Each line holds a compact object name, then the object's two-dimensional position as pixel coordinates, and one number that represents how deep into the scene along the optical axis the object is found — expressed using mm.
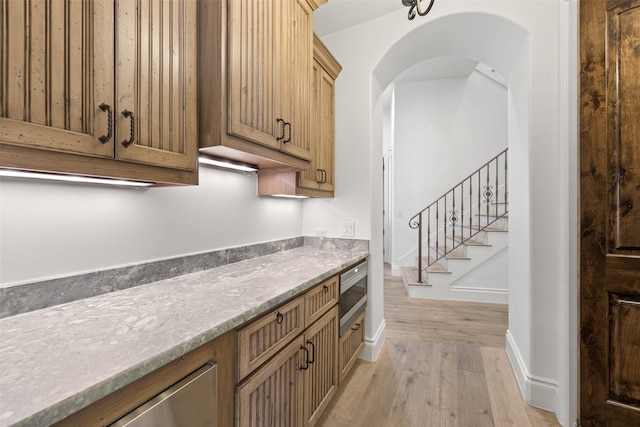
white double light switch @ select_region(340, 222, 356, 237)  2588
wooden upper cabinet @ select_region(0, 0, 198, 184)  728
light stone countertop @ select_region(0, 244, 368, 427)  551
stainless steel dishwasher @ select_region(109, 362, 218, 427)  692
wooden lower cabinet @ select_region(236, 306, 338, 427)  1075
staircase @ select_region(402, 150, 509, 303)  4246
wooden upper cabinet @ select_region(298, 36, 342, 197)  2207
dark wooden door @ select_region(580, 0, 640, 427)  1506
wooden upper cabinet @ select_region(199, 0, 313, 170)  1229
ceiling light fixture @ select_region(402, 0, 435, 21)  1398
